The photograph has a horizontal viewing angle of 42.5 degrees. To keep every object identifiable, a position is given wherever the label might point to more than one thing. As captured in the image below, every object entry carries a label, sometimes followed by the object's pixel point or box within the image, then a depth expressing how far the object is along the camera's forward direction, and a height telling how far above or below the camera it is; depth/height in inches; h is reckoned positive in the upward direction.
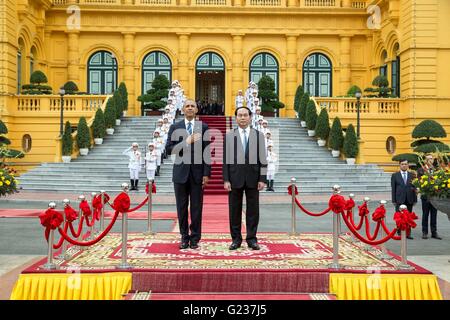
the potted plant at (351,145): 1034.1 +23.9
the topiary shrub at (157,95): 1306.6 +146.8
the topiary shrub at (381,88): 1210.6 +149.8
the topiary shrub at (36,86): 1223.5 +159.4
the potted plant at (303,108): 1226.1 +108.2
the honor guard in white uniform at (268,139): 928.9 +32.3
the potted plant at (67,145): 1034.1 +27.0
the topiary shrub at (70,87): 1309.8 +165.8
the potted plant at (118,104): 1219.9 +118.2
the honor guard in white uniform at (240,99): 1228.5 +127.4
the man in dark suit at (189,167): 366.9 -4.9
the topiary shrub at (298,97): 1285.7 +138.1
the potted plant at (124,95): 1273.4 +144.6
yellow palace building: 1397.6 +285.8
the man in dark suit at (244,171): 364.2 -7.6
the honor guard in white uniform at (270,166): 900.6 -11.2
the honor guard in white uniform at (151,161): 871.1 -2.2
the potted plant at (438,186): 399.5 -19.8
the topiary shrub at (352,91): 1272.4 +149.1
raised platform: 289.3 -61.5
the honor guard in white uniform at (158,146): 912.6 +22.0
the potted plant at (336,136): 1071.0 +41.6
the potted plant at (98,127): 1111.0 +63.2
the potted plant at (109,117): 1159.0 +86.2
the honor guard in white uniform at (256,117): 1071.8 +78.3
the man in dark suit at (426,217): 516.1 -53.4
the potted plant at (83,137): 1064.8 +42.3
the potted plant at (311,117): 1163.3 +84.2
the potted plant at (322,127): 1109.1 +60.4
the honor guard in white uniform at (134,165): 880.9 -8.2
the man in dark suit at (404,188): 515.2 -26.6
